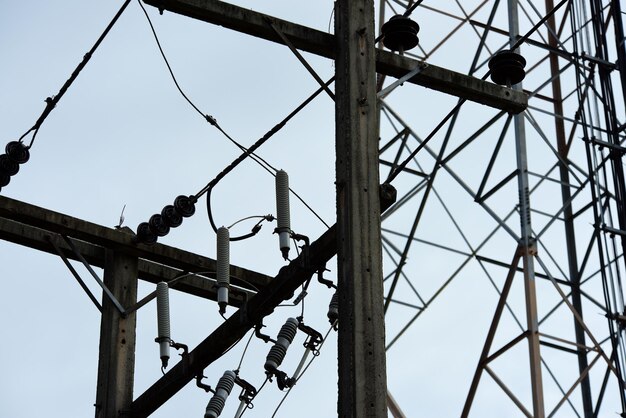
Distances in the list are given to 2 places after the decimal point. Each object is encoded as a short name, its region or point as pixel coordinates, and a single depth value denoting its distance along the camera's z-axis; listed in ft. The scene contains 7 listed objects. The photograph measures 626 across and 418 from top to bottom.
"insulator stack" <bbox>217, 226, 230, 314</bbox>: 48.80
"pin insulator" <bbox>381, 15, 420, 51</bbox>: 49.23
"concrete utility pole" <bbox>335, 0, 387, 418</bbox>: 40.18
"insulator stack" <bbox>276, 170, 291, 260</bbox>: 46.37
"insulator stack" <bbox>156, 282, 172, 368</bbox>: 52.17
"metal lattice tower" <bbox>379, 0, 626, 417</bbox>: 75.98
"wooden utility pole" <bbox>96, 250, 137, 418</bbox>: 56.12
